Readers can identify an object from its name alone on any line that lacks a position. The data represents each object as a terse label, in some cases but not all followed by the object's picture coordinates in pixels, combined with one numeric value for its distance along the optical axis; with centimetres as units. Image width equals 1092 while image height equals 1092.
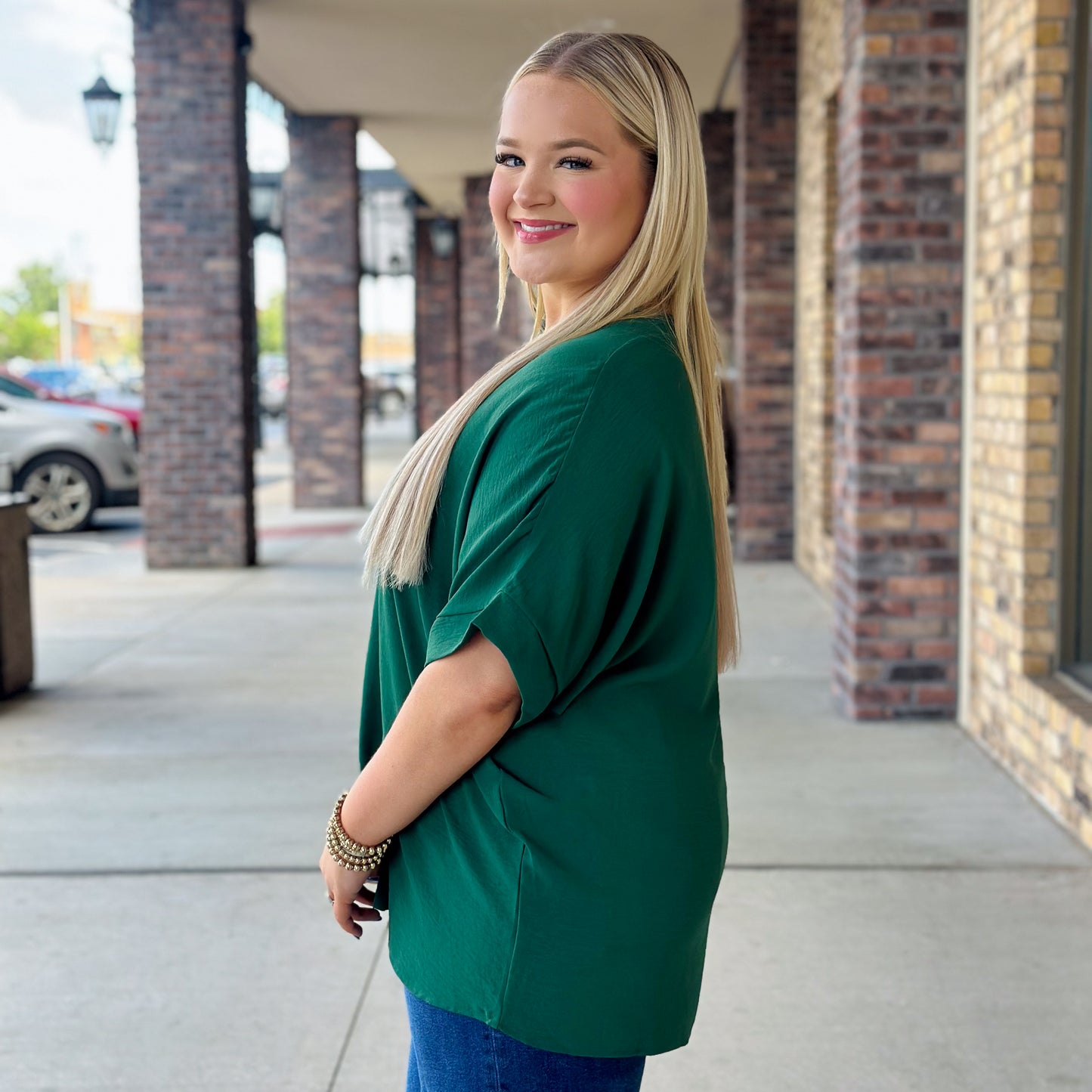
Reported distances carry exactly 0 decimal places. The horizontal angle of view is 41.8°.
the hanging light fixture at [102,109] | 1080
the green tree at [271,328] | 11019
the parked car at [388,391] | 4247
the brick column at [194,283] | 1006
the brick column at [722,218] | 1357
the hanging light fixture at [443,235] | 2212
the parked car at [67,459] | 1291
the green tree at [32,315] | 9319
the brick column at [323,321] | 1467
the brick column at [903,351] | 525
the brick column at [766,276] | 1001
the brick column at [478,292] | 2069
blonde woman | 130
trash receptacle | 607
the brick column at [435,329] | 2411
